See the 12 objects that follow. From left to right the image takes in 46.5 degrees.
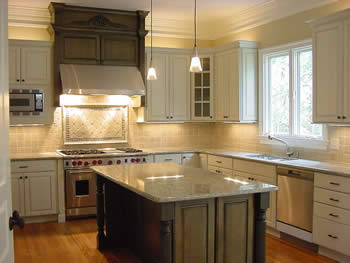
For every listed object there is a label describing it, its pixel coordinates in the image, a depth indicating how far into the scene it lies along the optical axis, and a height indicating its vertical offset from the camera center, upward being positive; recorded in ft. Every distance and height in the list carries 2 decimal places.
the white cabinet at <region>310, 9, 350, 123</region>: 13.89 +1.76
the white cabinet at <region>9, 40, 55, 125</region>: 18.69 +2.16
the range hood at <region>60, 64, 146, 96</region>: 18.80 +1.83
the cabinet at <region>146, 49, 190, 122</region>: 21.49 +1.56
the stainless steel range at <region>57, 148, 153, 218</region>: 18.76 -2.76
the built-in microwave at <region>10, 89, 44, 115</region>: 18.62 +0.80
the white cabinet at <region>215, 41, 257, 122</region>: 19.80 +1.86
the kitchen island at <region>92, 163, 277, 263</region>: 9.93 -2.57
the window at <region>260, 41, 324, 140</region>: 17.26 +1.17
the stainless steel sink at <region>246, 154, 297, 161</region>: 17.34 -1.73
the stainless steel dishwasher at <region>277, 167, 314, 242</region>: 14.55 -3.13
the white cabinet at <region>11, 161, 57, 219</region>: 18.06 -3.17
